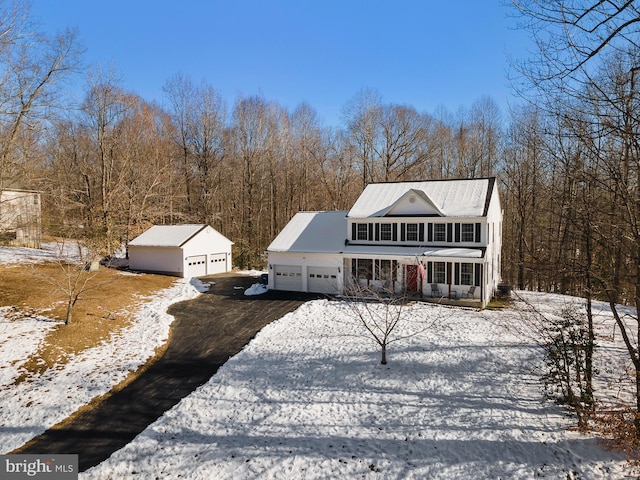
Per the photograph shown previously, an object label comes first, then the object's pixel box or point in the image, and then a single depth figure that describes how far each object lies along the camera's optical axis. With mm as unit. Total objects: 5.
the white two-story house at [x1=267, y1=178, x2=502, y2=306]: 19891
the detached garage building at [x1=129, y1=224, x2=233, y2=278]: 27516
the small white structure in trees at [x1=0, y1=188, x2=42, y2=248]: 23609
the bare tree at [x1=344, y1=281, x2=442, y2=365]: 14391
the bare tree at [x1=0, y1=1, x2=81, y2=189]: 16125
